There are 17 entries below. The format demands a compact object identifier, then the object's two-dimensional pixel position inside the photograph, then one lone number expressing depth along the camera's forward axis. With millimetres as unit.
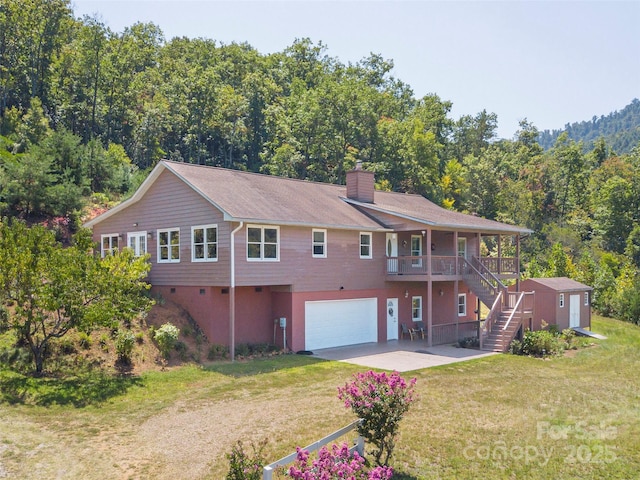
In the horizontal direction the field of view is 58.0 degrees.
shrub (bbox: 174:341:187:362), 18641
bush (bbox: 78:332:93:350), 17578
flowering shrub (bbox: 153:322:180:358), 18406
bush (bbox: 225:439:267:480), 7652
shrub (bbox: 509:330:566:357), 22062
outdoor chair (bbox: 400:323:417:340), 26125
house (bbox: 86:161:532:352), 20656
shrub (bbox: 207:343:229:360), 19375
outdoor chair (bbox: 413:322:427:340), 26364
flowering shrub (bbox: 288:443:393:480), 7250
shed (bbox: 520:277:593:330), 27234
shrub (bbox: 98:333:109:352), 17672
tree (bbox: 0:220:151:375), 14898
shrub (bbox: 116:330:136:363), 17078
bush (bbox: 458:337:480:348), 23641
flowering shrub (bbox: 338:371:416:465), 9141
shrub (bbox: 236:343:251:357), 20297
